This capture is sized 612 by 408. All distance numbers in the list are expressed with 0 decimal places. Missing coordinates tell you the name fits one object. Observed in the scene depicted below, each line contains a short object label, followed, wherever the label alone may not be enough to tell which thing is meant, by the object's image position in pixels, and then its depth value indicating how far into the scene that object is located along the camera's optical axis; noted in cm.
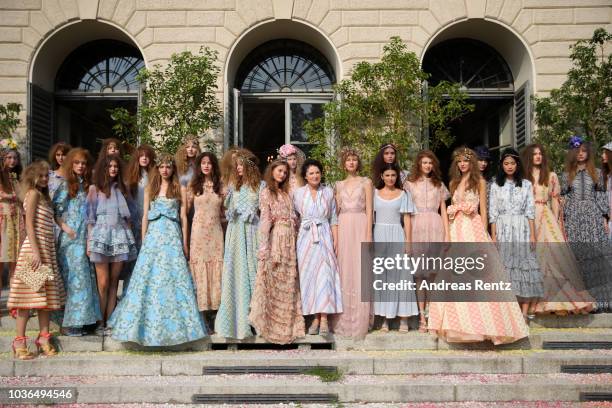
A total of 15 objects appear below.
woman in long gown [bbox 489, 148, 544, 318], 550
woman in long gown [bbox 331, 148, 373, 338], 518
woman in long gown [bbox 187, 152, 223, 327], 525
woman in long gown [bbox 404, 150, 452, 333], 543
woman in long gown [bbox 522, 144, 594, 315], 558
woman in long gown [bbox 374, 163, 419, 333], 527
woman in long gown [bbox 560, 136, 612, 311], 597
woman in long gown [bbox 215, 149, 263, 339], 509
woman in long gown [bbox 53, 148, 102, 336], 517
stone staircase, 440
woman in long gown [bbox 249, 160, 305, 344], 504
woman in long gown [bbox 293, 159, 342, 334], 512
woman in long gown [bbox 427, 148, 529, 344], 495
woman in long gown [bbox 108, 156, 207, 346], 491
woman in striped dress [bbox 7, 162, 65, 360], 487
